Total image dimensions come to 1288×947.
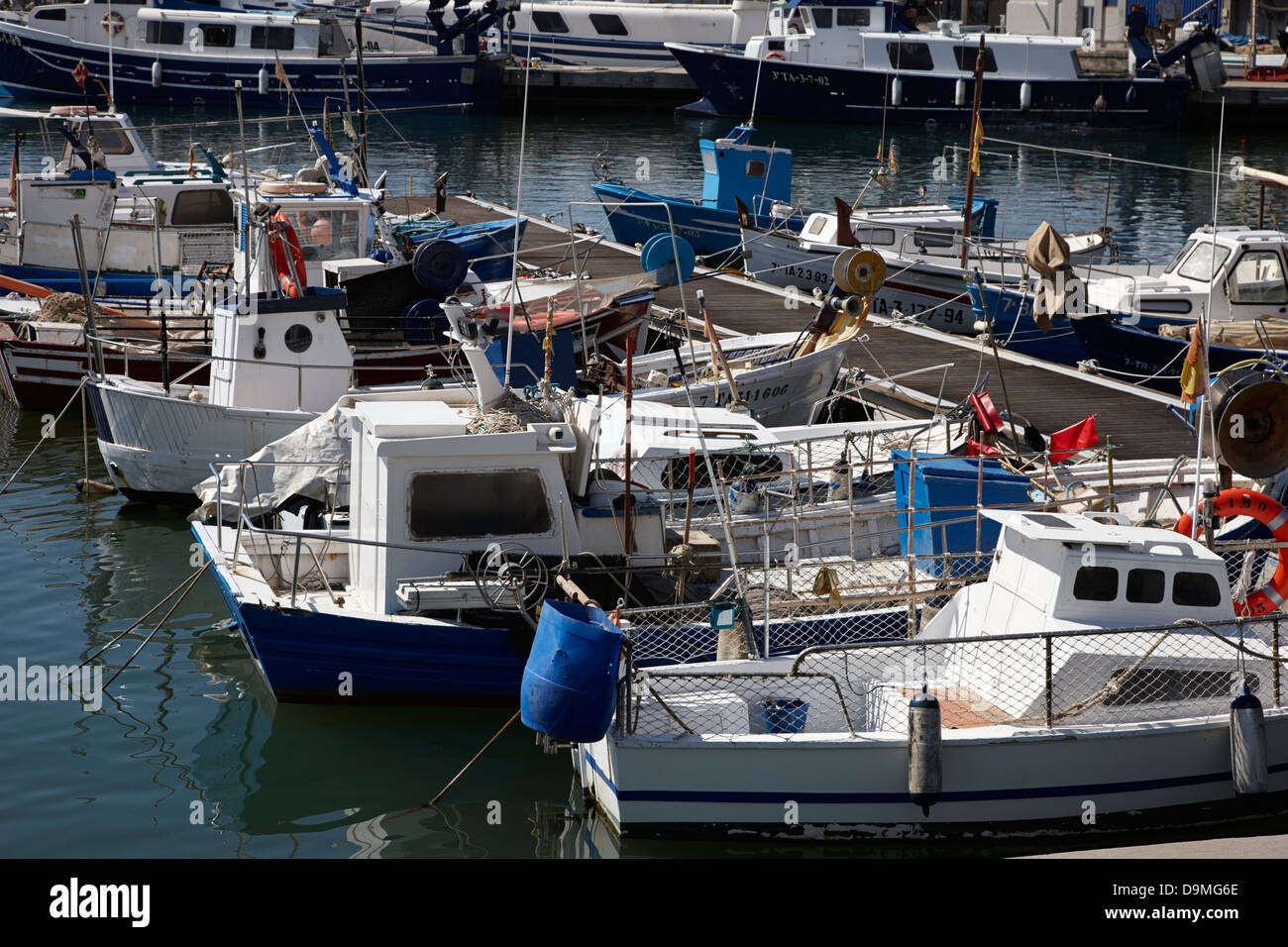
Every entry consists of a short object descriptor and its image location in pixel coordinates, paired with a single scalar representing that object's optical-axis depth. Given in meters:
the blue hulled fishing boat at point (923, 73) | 53.16
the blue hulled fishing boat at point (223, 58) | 55.88
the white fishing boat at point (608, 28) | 60.12
